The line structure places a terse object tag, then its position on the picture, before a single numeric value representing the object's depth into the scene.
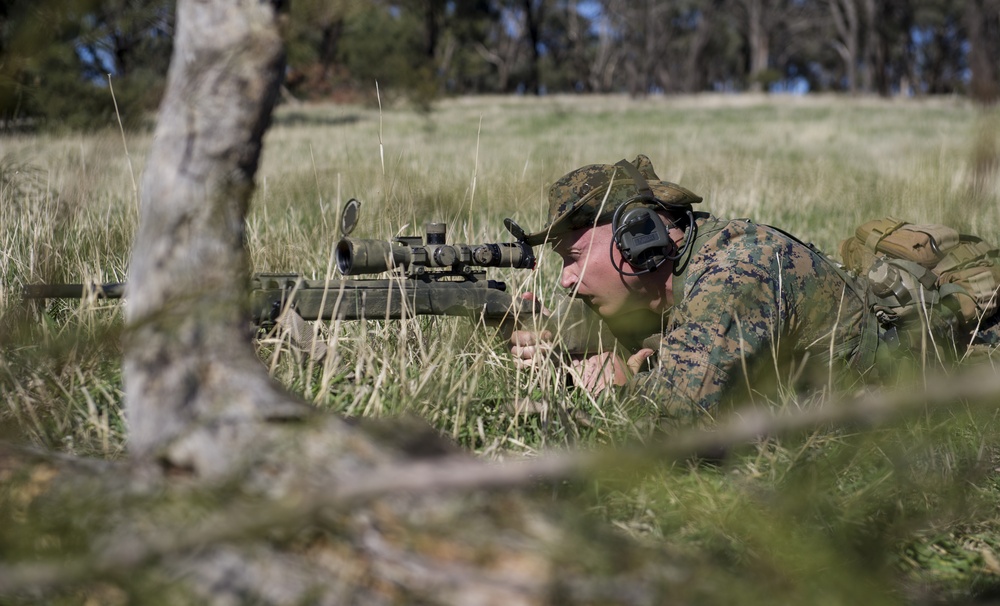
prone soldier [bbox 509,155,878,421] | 3.04
